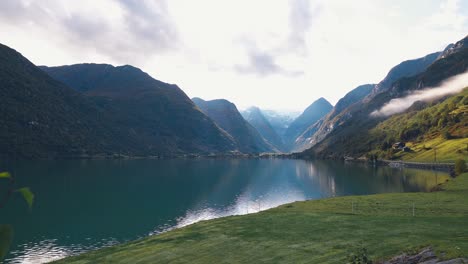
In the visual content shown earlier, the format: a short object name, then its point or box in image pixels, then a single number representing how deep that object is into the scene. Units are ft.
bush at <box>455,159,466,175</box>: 366.84
